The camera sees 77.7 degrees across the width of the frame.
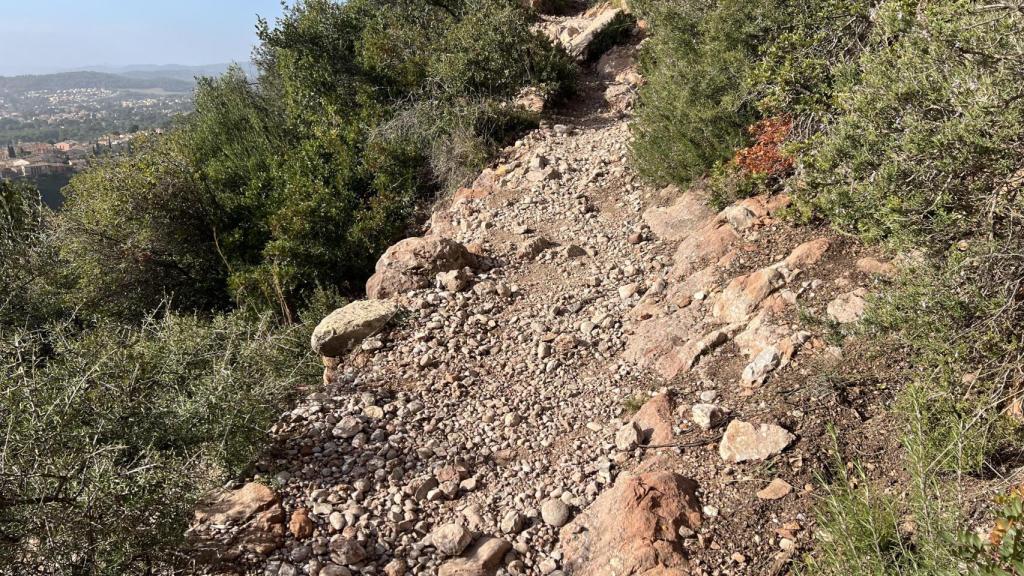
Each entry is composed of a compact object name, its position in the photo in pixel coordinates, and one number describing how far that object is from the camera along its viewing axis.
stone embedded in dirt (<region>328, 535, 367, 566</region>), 4.07
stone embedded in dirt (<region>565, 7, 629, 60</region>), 13.79
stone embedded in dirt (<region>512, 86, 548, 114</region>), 11.54
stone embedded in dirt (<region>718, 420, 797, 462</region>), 4.23
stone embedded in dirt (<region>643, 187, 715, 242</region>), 7.26
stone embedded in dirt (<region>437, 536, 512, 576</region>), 4.02
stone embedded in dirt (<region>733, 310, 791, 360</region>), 5.04
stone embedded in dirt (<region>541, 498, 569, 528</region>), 4.34
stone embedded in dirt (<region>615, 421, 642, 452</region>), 4.77
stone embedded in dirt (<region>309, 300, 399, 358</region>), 6.74
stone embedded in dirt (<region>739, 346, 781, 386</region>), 4.82
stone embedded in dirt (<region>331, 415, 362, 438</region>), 5.36
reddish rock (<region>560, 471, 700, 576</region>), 3.73
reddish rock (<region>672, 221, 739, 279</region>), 6.43
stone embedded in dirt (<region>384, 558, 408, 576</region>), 4.05
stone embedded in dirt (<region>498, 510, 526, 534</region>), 4.34
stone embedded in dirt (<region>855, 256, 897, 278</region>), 4.93
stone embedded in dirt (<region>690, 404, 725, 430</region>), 4.65
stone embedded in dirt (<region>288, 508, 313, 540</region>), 4.20
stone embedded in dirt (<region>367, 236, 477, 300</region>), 7.45
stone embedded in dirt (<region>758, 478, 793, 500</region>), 3.95
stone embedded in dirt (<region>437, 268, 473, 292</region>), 7.36
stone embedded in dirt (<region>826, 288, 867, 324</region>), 4.77
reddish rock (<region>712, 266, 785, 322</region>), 5.46
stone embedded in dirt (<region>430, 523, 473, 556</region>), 4.18
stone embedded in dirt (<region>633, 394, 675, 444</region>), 4.75
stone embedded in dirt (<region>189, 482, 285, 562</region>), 3.97
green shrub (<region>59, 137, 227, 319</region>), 9.71
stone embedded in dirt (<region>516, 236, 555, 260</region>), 7.93
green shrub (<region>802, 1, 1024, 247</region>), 3.27
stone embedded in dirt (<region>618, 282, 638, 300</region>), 6.76
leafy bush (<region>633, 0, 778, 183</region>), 6.85
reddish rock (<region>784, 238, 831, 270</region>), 5.50
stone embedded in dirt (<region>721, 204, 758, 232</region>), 6.41
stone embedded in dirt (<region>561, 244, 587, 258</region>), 7.78
